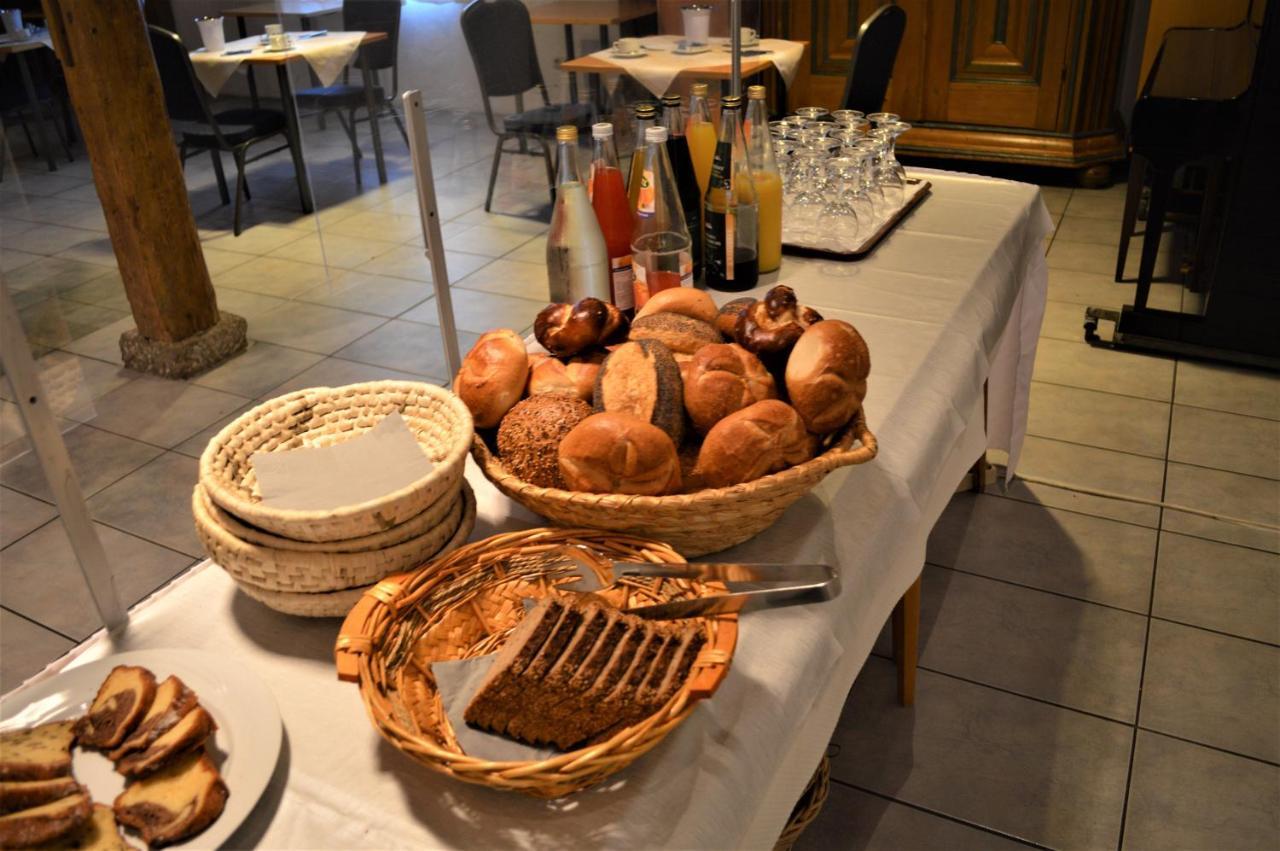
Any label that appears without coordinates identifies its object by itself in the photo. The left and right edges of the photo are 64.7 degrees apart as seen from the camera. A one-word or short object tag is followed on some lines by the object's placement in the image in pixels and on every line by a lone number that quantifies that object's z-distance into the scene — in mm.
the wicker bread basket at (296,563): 809
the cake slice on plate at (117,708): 713
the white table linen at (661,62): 3023
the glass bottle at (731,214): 1404
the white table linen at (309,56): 2938
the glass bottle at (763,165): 1489
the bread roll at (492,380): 987
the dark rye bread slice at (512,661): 699
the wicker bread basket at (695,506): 839
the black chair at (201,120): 3745
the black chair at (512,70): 2904
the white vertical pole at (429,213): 1343
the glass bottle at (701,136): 1511
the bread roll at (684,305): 1136
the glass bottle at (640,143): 1328
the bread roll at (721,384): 942
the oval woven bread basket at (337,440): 788
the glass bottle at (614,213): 1386
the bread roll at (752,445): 883
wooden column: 2828
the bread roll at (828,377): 930
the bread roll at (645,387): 933
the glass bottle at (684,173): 1498
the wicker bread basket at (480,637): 648
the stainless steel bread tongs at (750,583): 769
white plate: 686
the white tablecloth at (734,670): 694
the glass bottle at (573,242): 1300
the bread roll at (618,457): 854
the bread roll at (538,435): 922
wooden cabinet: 3906
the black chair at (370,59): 2781
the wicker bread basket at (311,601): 830
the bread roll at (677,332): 1062
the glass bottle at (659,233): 1326
